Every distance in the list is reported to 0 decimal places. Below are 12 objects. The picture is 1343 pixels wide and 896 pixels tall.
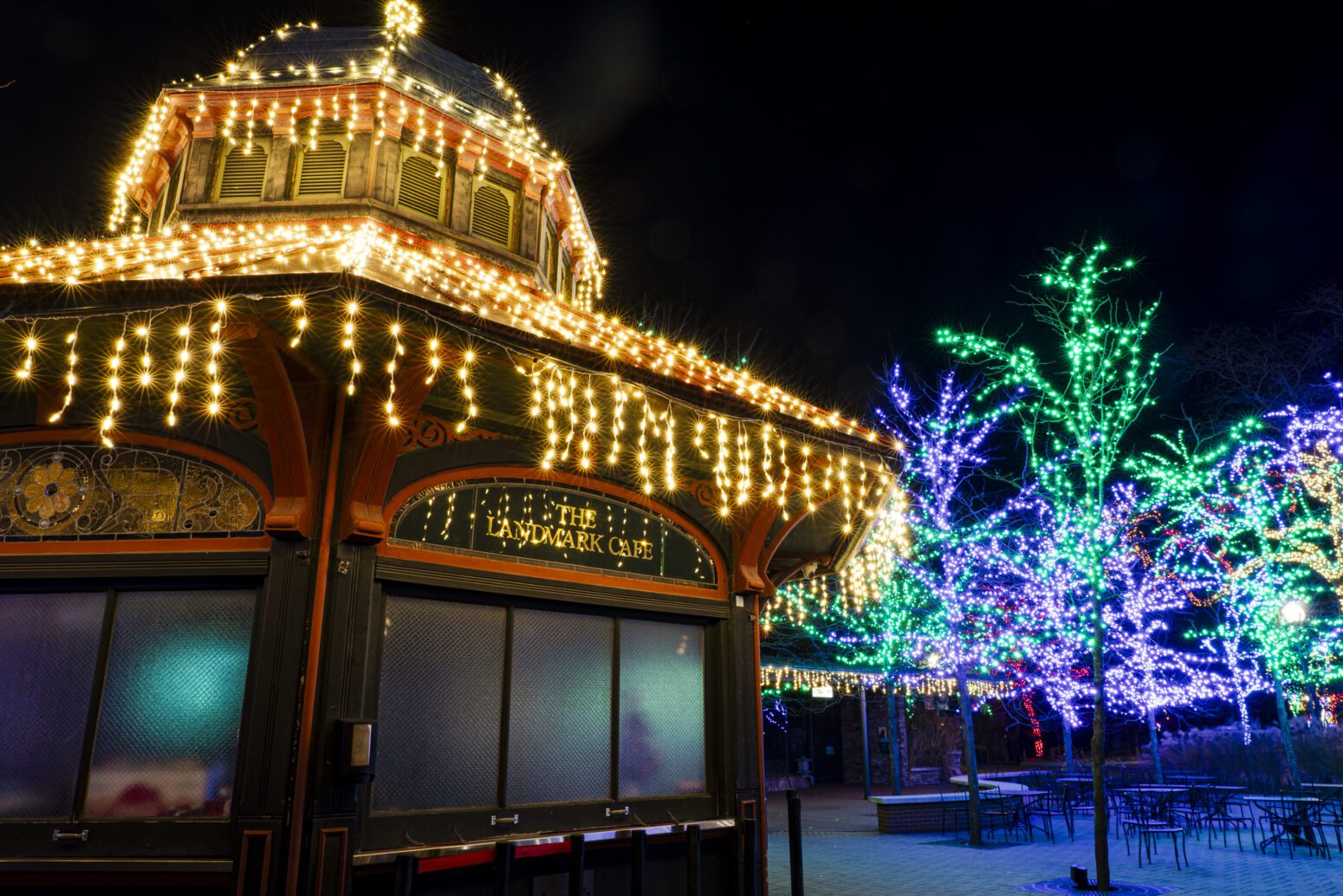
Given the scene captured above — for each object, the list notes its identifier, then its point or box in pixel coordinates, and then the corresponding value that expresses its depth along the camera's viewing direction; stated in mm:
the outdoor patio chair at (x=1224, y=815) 15250
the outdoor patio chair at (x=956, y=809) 16761
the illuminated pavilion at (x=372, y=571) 5516
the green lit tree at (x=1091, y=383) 11477
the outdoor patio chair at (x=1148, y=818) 12586
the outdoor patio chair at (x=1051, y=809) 16203
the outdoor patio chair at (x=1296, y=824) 13672
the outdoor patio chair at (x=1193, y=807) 15582
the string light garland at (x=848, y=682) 21219
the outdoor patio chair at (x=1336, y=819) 13912
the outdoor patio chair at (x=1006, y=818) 15781
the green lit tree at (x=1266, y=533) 19688
